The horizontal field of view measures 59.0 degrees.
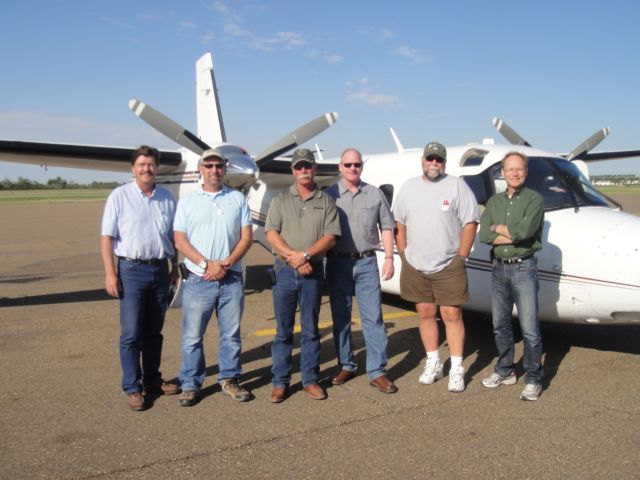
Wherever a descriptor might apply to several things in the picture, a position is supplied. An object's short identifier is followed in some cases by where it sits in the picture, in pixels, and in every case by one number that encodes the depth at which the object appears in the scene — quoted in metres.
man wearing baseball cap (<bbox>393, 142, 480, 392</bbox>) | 5.05
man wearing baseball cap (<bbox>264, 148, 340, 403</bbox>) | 4.82
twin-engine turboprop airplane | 5.33
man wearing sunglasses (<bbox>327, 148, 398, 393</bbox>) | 5.11
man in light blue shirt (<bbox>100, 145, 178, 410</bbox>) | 4.71
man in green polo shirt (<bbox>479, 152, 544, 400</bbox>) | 4.87
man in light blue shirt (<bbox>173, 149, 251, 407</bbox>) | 4.78
